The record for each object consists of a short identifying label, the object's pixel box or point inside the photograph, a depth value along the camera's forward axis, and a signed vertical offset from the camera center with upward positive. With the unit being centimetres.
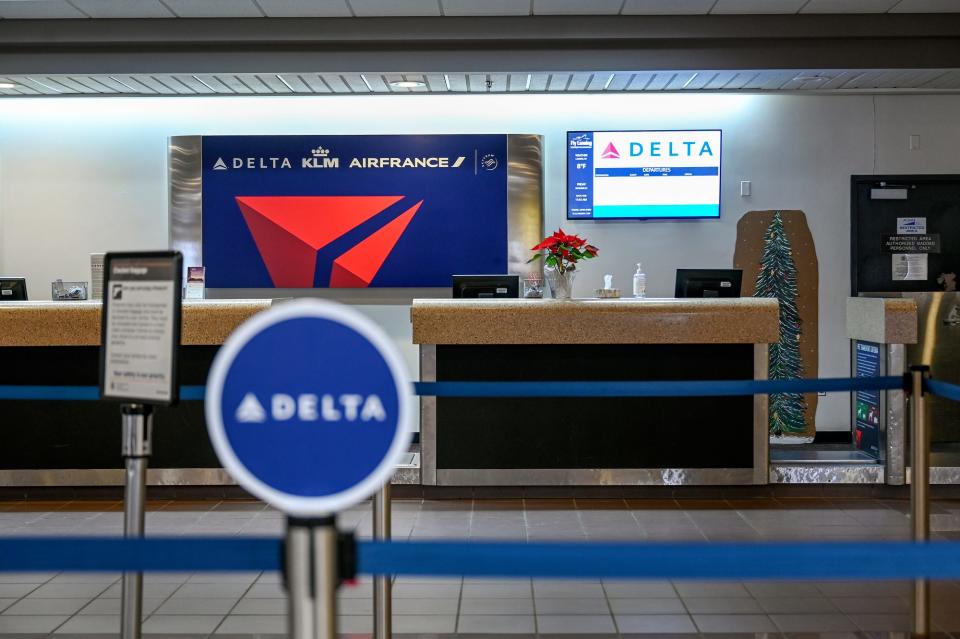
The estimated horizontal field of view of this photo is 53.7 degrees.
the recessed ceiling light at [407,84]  715 +180
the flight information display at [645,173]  770 +121
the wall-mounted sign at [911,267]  785 +47
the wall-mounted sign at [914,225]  786 +82
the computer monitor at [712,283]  578 +24
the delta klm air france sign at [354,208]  779 +91
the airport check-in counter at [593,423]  541 -59
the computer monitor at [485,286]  588 +21
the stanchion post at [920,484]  298 -52
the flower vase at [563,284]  557 +22
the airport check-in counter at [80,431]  541 -65
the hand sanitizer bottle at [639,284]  703 +28
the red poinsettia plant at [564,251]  556 +41
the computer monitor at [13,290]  618 +18
